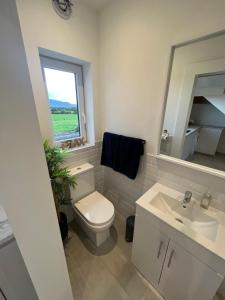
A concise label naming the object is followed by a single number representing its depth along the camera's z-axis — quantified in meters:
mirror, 1.05
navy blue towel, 1.48
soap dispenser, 1.11
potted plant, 1.28
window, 1.48
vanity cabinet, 0.89
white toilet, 1.38
